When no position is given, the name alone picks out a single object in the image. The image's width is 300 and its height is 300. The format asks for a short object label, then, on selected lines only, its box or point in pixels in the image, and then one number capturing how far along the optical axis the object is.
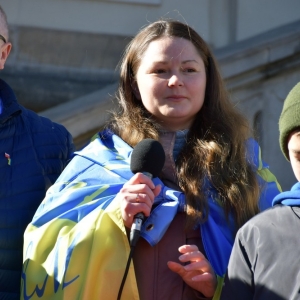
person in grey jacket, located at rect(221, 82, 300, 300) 6.84
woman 7.55
